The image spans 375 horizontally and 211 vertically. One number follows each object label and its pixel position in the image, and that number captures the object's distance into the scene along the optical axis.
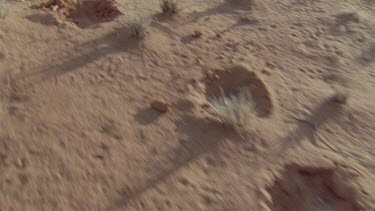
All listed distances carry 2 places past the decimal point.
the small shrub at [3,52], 4.05
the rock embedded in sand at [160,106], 3.81
